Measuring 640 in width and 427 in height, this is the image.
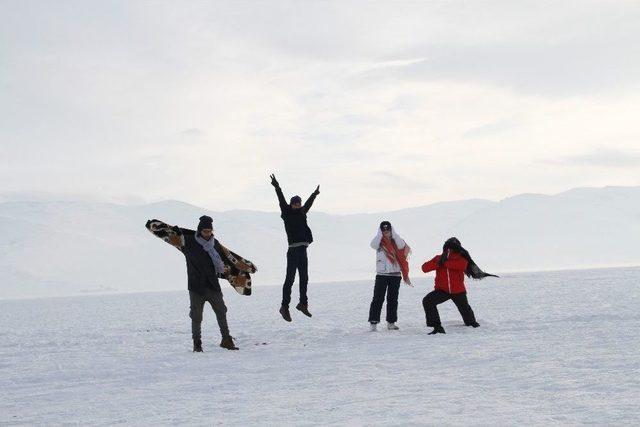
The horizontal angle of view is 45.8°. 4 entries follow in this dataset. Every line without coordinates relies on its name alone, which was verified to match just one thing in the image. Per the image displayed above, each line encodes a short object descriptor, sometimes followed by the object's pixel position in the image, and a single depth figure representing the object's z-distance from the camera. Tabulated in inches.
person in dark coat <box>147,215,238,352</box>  494.9
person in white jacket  570.6
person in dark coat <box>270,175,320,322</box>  550.3
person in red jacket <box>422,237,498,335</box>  545.6
